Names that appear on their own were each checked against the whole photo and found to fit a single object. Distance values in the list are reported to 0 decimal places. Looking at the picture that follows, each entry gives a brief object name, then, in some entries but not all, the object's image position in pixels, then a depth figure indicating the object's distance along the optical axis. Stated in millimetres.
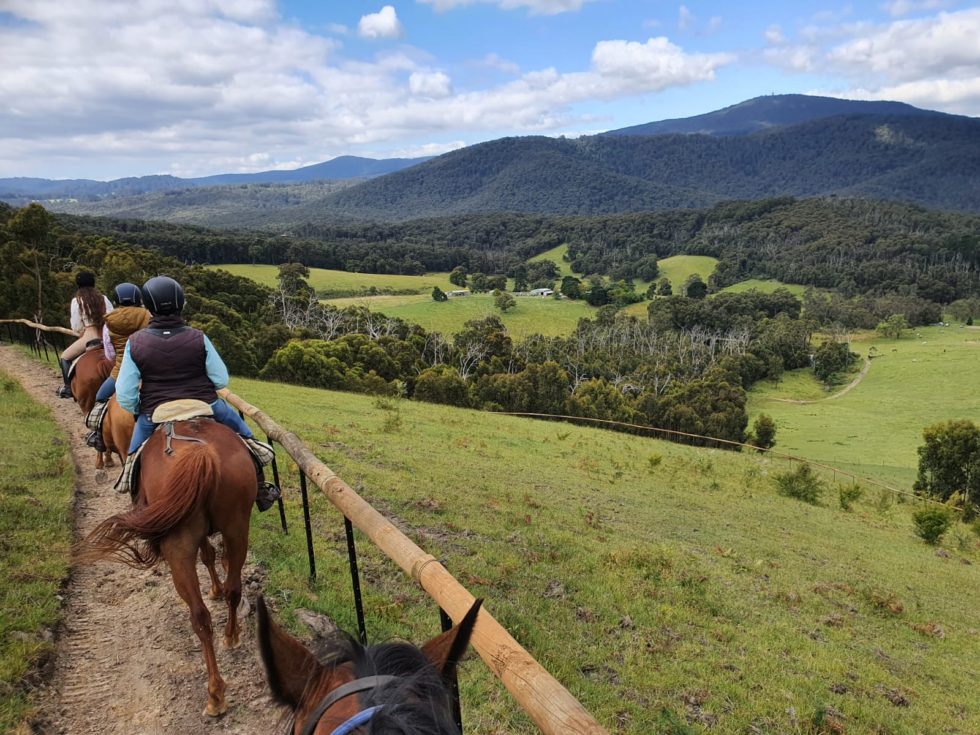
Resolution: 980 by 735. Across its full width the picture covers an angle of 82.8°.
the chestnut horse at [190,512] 4020
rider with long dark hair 8672
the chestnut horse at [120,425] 6344
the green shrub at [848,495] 19312
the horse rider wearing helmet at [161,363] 4770
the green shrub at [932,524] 16438
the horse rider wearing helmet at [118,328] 6488
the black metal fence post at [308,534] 6031
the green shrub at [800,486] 19375
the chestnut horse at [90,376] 8812
